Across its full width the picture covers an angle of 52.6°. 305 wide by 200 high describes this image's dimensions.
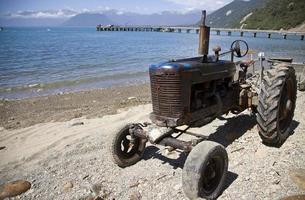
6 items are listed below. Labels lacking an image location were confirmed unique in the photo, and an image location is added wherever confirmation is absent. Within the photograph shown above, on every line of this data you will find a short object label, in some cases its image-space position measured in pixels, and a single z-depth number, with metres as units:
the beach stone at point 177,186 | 4.96
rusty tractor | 4.62
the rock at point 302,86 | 11.05
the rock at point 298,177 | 4.81
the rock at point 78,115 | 9.89
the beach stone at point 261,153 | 5.82
